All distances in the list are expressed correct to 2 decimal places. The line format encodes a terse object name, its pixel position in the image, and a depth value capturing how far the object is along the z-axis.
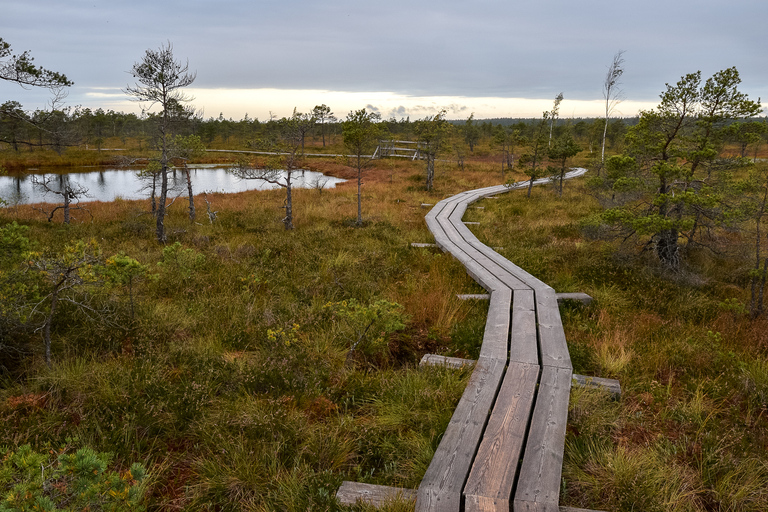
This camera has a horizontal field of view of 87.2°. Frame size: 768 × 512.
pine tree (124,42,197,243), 10.62
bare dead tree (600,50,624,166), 26.22
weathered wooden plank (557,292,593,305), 6.71
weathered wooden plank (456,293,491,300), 6.99
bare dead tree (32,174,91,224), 12.93
